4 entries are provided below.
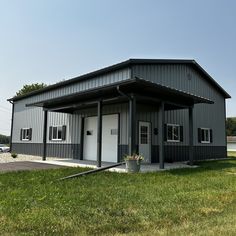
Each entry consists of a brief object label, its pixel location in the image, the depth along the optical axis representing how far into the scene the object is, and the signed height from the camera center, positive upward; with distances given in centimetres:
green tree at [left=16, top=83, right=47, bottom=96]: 4531 +914
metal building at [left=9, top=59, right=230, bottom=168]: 1186 +172
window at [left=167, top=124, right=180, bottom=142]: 1591 +66
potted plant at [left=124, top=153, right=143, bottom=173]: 1008 -72
